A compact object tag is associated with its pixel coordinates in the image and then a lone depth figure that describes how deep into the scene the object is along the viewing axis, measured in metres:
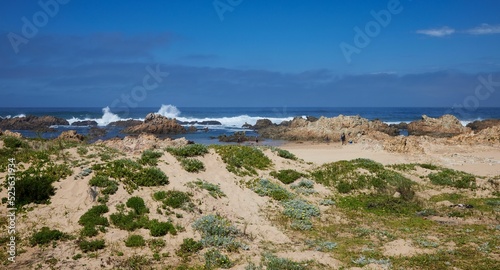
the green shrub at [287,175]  22.12
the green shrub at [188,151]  22.05
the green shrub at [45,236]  12.37
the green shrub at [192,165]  20.38
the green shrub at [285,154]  26.82
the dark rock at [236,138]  59.34
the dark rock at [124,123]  86.90
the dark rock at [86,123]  93.25
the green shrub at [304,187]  21.09
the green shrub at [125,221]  13.88
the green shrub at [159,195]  16.26
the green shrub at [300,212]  16.11
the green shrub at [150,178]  17.19
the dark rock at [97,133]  63.92
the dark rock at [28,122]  76.76
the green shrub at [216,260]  11.82
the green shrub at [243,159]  22.47
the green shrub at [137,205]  15.03
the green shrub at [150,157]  19.49
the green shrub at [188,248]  12.67
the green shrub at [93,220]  13.23
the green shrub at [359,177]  22.12
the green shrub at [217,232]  13.38
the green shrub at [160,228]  13.70
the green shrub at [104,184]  15.78
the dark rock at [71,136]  38.09
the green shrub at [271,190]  19.61
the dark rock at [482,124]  74.01
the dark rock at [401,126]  81.18
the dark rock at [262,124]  85.08
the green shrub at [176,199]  15.98
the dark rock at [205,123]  103.40
